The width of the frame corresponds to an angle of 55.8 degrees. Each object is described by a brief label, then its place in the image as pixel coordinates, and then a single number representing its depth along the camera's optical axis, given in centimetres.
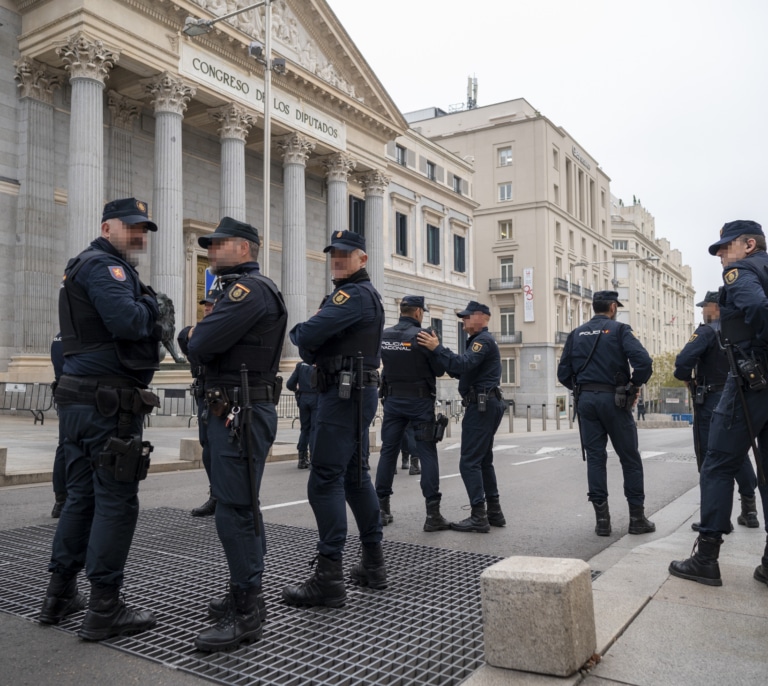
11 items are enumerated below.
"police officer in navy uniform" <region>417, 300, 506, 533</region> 661
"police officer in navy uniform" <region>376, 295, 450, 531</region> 661
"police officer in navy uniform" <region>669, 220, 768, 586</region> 448
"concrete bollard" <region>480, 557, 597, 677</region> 313
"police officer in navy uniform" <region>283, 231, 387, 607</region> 431
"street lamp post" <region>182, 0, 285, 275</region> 1888
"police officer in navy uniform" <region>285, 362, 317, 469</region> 1051
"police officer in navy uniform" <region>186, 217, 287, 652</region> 373
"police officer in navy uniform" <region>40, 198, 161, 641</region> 381
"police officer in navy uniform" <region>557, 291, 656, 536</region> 654
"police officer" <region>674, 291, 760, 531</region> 709
